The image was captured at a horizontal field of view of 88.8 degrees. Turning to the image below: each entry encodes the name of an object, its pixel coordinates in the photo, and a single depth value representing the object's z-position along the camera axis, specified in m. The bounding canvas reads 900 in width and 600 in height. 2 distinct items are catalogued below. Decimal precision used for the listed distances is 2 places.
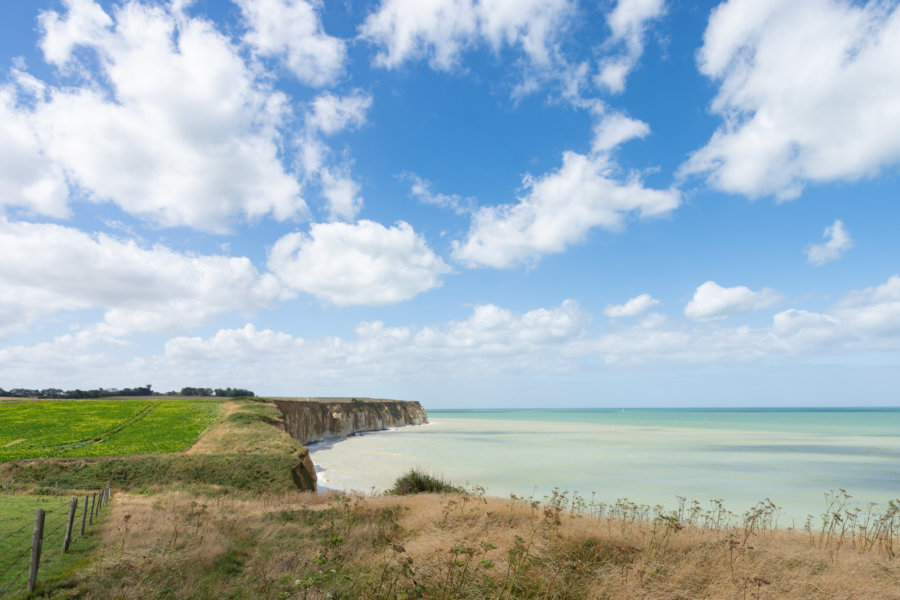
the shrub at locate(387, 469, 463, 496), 24.29
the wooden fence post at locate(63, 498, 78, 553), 11.92
